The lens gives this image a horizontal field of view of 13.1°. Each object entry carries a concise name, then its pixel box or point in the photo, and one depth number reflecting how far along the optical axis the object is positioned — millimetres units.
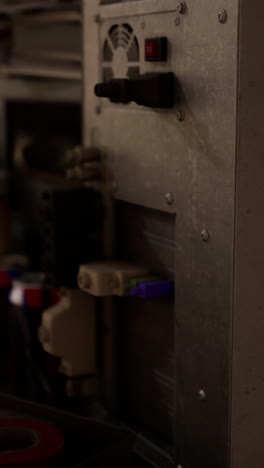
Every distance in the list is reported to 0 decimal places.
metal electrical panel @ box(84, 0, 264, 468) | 910
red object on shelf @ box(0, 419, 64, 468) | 955
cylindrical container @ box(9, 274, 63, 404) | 1232
